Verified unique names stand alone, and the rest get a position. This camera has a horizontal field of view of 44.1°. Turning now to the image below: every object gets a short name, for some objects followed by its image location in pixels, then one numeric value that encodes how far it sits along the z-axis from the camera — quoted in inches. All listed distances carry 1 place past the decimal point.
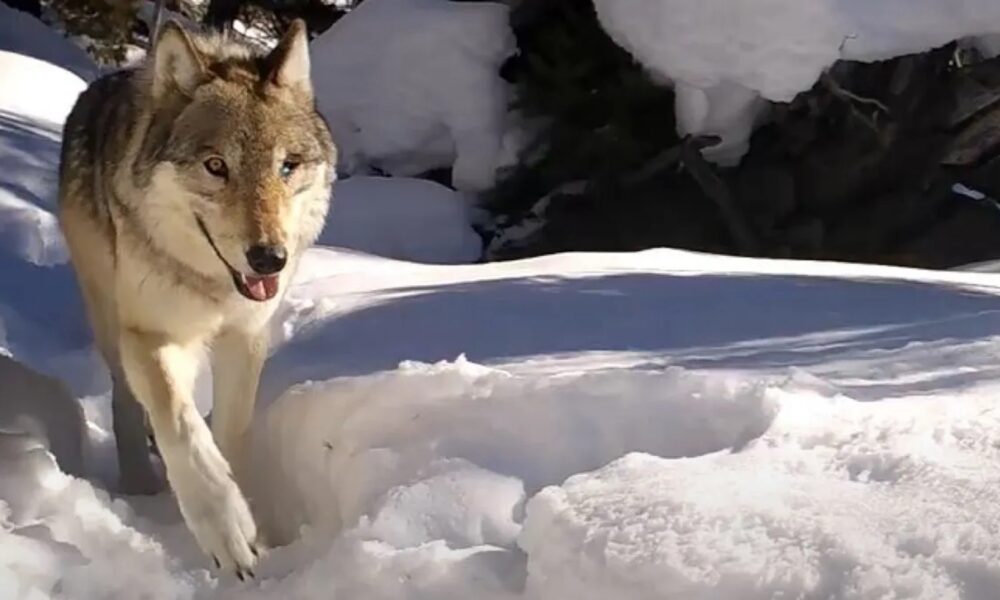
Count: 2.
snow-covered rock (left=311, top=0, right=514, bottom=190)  393.7
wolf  127.6
